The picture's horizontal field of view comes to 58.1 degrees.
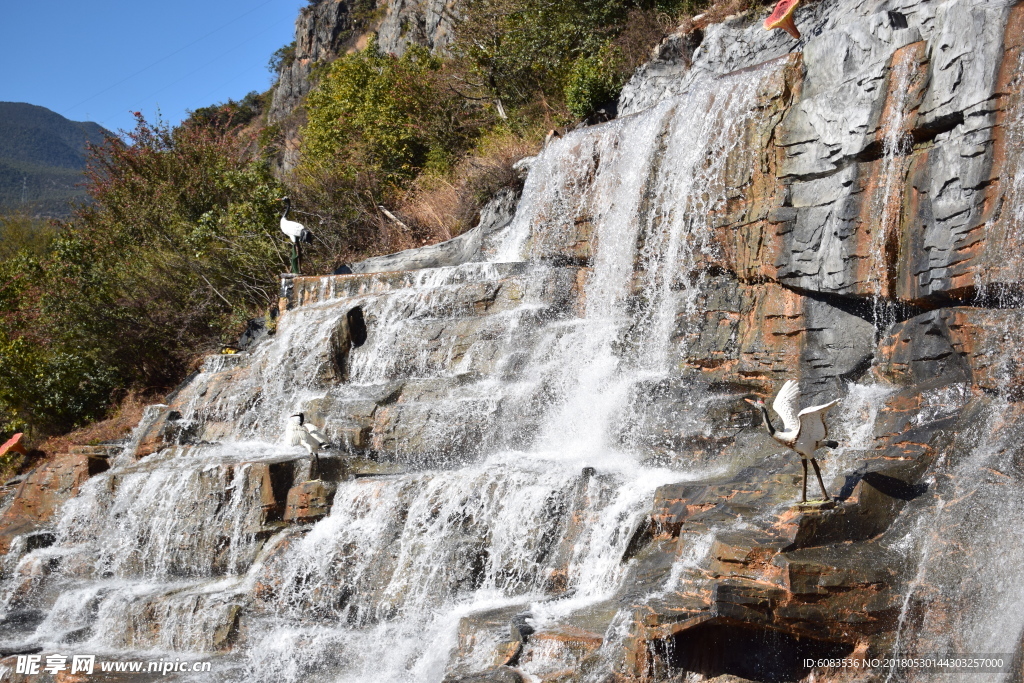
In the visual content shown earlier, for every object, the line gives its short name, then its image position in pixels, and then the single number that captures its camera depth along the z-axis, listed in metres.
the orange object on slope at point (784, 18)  10.98
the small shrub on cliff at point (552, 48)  17.00
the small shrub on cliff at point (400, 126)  20.34
